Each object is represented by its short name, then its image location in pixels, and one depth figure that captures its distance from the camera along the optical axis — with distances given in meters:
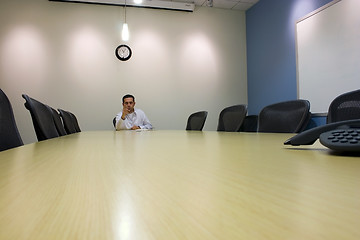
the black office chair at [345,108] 1.24
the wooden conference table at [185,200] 0.11
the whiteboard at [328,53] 2.71
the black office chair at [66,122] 2.33
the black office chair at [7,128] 1.04
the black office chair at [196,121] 2.86
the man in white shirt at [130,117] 3.68
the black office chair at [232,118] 2.17
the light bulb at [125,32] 3.55
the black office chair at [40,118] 1.16
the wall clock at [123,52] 4.29
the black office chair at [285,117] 1.60
